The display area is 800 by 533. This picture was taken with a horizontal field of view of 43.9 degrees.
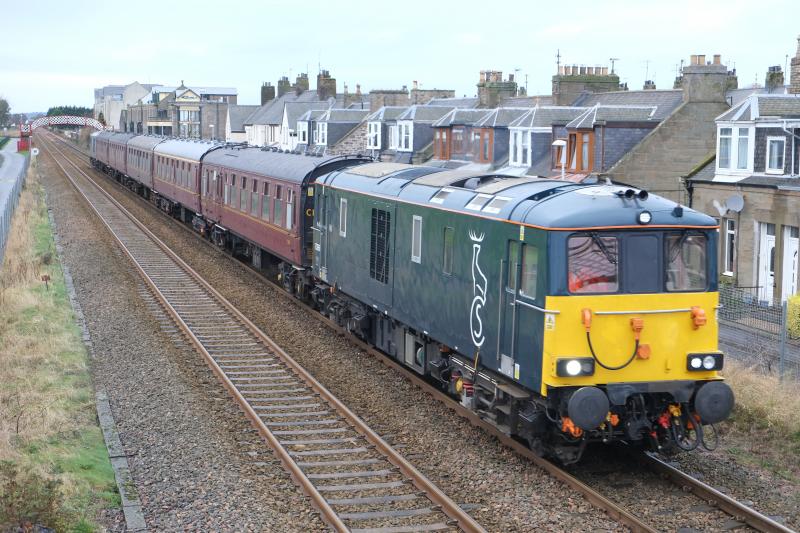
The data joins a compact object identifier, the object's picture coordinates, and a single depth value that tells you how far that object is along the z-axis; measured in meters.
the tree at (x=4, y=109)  160.36
